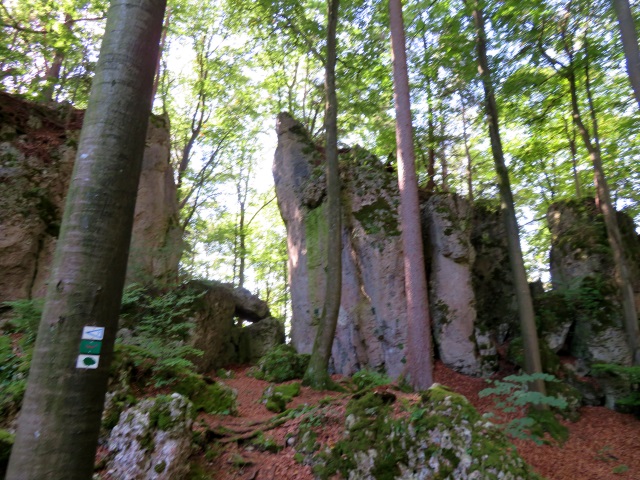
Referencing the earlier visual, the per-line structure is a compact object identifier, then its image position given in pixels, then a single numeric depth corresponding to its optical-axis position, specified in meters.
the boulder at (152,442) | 4.28
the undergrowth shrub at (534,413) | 4.53
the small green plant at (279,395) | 7.36
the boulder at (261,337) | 13.44
